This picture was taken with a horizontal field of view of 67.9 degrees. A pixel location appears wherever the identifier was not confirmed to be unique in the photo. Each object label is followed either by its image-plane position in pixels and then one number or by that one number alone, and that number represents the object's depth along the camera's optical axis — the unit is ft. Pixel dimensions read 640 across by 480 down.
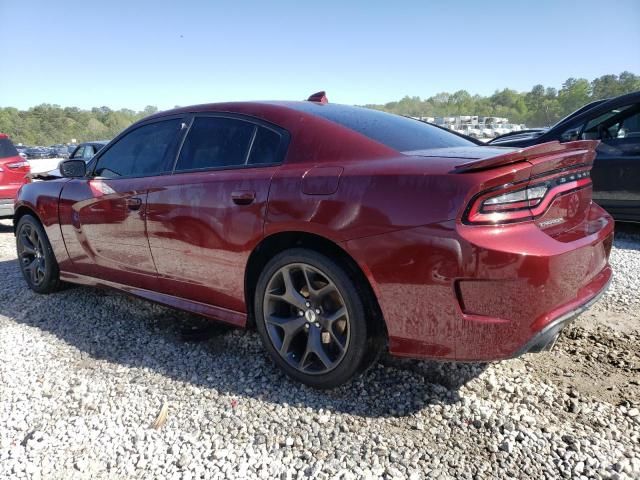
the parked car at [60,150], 181.80
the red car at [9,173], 26.32
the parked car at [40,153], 166.30
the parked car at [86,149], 40.93
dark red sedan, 6.45
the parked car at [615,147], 17.38
